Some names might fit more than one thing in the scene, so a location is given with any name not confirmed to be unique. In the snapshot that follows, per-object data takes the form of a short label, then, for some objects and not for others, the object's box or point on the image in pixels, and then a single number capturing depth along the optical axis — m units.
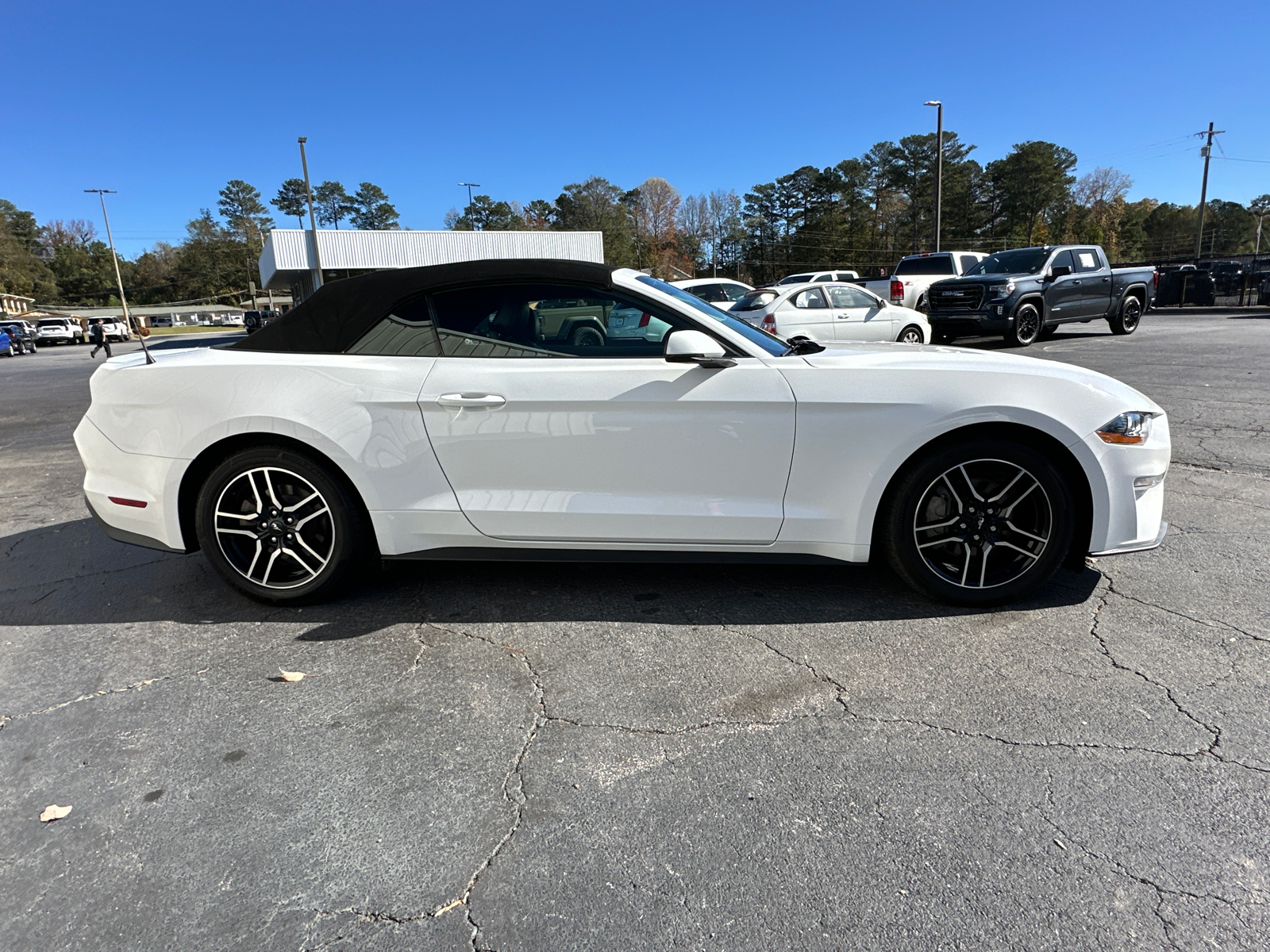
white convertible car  3.18
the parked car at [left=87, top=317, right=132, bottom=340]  49.41
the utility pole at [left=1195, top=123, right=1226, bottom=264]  45.49
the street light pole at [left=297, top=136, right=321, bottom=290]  29.83
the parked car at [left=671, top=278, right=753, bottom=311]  17.28
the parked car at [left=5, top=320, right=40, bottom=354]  36.03
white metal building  42.41
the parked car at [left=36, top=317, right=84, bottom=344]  47.56
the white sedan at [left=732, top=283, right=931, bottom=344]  13.47
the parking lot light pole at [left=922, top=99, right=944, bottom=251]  27.00
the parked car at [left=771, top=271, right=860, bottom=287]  26.67
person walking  17.25
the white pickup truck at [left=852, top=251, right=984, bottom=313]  17.48
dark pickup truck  14.45
